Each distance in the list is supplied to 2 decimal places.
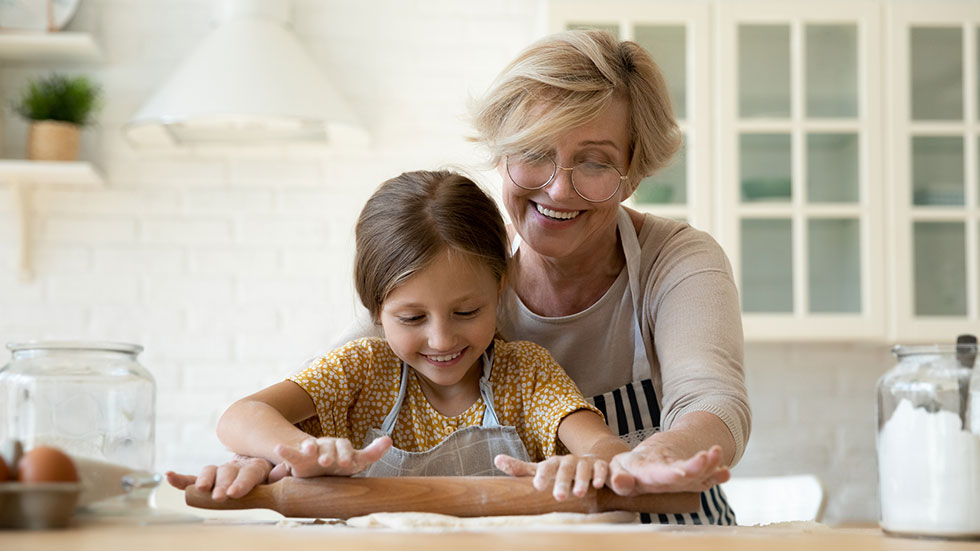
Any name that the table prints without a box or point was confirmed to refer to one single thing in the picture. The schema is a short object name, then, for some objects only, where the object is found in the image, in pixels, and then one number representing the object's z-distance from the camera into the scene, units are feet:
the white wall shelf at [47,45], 11.31
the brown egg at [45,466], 2.85
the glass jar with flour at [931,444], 3.29
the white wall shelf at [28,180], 11.14
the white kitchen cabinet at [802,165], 10.84
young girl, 5.06
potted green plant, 11.25
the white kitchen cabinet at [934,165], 10.87
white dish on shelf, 11.51
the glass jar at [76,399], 3.36
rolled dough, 3.38
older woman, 5.29
